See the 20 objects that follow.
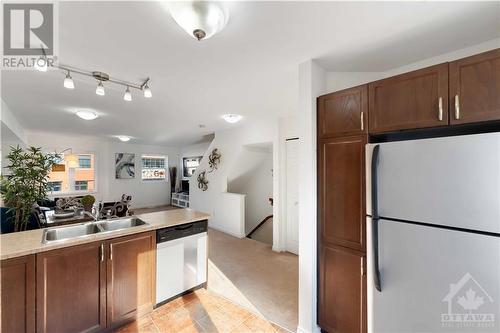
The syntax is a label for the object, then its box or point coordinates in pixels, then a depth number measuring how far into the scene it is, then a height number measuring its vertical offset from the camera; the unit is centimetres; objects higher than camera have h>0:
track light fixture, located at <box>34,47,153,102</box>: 180 +97
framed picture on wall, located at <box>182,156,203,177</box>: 789 +19
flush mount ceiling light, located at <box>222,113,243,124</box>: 368 +92
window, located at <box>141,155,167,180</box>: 776 +9
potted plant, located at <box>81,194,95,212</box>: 339 -53
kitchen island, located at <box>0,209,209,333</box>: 145 -88
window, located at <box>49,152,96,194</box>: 601 -16
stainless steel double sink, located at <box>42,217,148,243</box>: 191 -58
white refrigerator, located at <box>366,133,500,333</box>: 106 -40
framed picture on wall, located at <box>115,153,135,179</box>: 705 +13
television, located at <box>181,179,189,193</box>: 801 -66
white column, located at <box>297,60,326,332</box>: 184 -27
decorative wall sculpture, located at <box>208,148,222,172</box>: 522 +25
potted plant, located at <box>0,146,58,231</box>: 232 -14
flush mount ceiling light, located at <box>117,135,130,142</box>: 585 +93
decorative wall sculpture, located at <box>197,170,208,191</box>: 560 -33
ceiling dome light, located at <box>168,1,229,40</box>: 116 +88
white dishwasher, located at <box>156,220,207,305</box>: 215 -100
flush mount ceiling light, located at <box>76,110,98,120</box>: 330 +90
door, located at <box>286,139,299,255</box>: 371 -50
